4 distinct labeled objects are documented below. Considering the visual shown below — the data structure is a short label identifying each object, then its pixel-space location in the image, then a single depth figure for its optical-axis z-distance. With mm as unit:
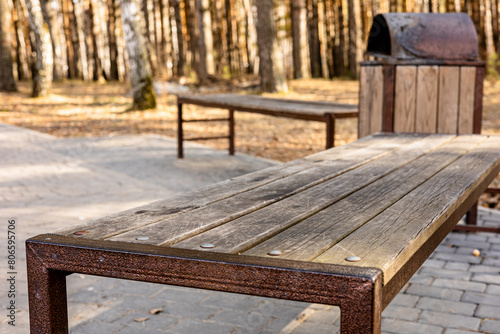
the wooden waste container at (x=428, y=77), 4715
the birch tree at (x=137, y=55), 13523
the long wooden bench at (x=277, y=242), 1442
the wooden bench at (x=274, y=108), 5449
